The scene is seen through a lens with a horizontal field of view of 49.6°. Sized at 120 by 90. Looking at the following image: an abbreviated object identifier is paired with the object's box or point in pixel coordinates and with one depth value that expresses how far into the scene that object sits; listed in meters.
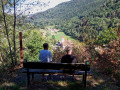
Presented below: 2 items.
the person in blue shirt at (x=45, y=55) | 3.71
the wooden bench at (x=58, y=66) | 3.02
